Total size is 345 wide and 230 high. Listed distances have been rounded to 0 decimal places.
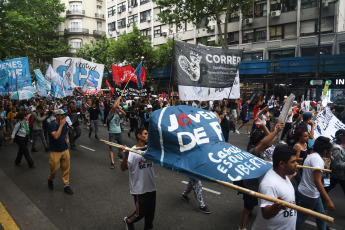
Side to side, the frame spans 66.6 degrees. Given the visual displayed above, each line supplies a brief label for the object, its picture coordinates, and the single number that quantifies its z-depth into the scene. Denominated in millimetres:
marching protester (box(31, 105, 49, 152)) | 9461
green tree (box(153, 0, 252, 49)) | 22344
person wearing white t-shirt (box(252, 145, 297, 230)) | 2535
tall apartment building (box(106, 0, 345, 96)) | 22266
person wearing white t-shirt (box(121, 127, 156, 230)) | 3801
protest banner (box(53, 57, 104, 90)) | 13430
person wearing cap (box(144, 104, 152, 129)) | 10602
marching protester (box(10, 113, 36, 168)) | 7590
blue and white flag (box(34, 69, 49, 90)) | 13859
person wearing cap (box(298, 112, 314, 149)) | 6324
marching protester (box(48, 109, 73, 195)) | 5742
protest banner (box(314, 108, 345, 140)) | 5277
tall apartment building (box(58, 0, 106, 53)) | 51000
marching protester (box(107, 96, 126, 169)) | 8172
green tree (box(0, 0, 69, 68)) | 34834
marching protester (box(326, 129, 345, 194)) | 4398
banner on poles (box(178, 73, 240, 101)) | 5539
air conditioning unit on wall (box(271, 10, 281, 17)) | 25412
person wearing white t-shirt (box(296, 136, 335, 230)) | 3512
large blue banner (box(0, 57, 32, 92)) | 12945
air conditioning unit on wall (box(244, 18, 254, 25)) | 27422
